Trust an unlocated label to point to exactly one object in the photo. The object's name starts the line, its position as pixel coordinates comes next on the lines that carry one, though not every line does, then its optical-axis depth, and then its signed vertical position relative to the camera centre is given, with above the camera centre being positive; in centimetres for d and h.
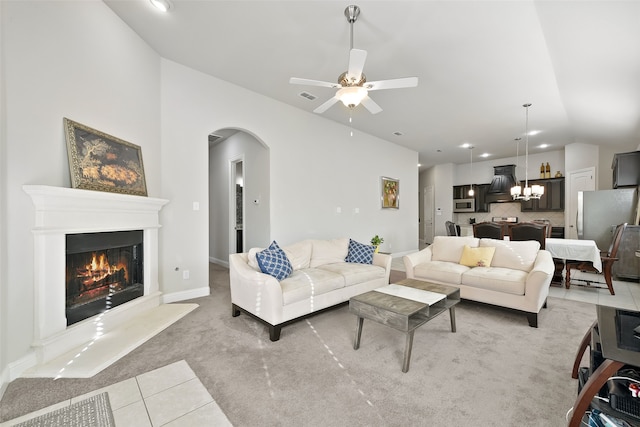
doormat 145 -116
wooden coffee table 200 -79
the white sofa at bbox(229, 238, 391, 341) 251 -78
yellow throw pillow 356 -64
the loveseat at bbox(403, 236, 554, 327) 279 -76
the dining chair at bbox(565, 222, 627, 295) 392 -83
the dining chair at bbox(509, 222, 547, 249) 407 -35
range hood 813 +84
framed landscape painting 235 +52
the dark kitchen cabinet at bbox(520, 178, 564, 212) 736 +33
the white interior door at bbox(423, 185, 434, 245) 991 -13
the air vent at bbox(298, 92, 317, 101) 429 +194
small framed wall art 685 +49
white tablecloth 383 -61
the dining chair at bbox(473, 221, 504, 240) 458 -37
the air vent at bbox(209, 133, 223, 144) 575 +171
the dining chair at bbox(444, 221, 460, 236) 656 -47
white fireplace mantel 203 -26
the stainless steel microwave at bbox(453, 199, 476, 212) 893 +19
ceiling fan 242 +119
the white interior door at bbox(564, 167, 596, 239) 643 +53
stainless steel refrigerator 463 -21
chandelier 543 +39
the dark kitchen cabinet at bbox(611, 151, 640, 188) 502 +77
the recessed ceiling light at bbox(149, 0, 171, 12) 247 +200
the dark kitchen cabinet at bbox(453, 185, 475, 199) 921 +68
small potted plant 553 -63
